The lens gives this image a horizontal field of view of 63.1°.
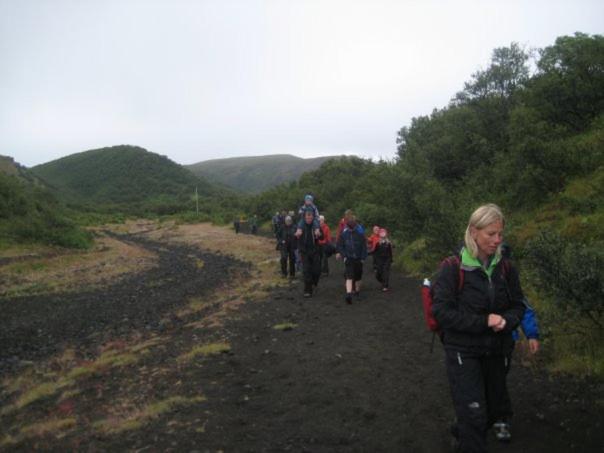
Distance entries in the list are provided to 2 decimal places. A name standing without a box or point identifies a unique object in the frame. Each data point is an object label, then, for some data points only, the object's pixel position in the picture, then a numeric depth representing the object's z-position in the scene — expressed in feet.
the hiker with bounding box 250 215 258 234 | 142.20
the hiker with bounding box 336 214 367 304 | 36.88
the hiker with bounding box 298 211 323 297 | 38.93
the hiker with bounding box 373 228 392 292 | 41.47
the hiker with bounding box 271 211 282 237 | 64.39
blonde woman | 12.07
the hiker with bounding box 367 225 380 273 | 42.60
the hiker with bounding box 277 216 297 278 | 50.27
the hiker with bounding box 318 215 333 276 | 40.32
